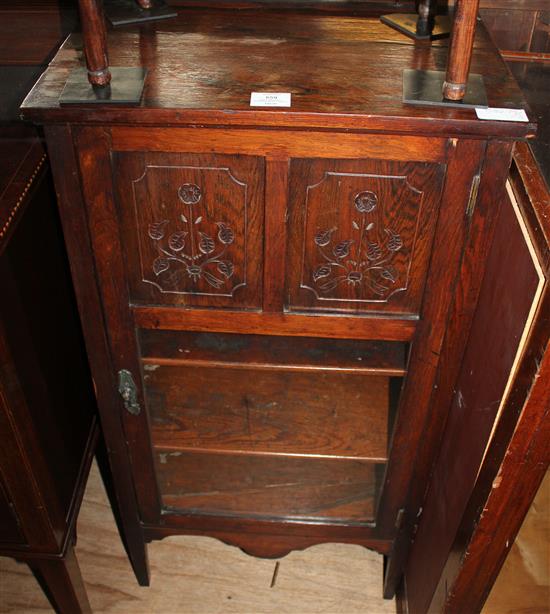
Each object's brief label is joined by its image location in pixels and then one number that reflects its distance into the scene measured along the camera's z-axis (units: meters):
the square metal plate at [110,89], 0.82
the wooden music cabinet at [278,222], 0.84
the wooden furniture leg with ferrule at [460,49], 0.77
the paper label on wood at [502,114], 0.80
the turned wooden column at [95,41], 0.80
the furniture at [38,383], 1.03
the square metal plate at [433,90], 0.82
